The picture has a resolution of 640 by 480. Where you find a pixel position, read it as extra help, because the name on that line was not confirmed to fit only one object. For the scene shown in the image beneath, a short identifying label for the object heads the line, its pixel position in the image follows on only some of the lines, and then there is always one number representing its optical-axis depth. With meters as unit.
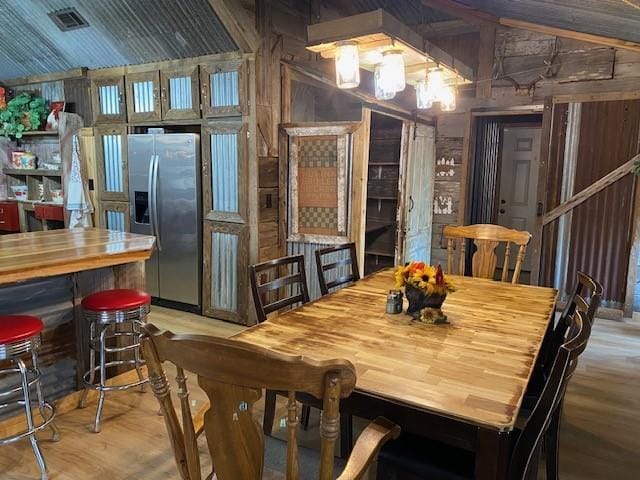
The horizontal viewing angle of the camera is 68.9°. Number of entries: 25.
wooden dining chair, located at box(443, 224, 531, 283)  3.16
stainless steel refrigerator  4.41
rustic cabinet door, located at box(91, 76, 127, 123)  4.75
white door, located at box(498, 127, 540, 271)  6.65
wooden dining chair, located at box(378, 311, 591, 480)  1.31
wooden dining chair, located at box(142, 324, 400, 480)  0.97
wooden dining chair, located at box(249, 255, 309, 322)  2.26
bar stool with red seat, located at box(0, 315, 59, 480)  2.06
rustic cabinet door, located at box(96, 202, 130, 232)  4.90
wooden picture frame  3.94
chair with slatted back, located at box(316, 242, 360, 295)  2.78
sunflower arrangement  2.07
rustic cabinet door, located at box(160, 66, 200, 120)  4.27
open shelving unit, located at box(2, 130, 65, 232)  5.43
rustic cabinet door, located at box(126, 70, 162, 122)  4.49
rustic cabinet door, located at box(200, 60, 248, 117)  4.02
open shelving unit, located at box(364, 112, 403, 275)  5.73
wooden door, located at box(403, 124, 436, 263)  5.02
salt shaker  2.20
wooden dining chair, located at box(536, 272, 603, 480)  1.91
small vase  2.09
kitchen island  2.46
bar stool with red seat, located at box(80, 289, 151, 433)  2.53
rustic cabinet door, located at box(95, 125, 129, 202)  4.82
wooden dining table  1.33
